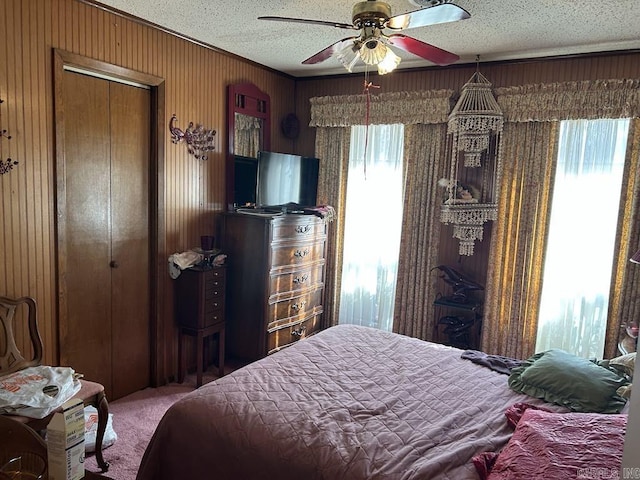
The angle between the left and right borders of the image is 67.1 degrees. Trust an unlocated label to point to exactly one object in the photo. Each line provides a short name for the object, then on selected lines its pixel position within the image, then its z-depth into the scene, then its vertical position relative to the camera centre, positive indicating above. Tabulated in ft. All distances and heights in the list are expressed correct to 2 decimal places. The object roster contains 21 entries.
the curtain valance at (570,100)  11.20 +2.37
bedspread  5.62 -3.07
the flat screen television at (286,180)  13.14 +0.13
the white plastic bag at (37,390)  7.22 -3.41
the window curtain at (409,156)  13.66 +1.00
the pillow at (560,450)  4.83 -2.67
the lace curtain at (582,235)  11.71 -0.88
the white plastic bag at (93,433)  8.98 -4.92
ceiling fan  7.04 +2.49
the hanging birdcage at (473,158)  12.65 +0.98
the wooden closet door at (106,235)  9.71 -1.27
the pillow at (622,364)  7.77 -2.68
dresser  12.70 -2.55
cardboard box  4.44 -2.49
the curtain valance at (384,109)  13.41 +2.35
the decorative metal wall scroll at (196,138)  11.79 +1.06
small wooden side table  11.85 -3.13
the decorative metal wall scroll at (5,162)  8.33 +0.15
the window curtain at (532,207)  11.35 -0.23
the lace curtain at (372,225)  14.51 -1.11
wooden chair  8.21 -3.26
